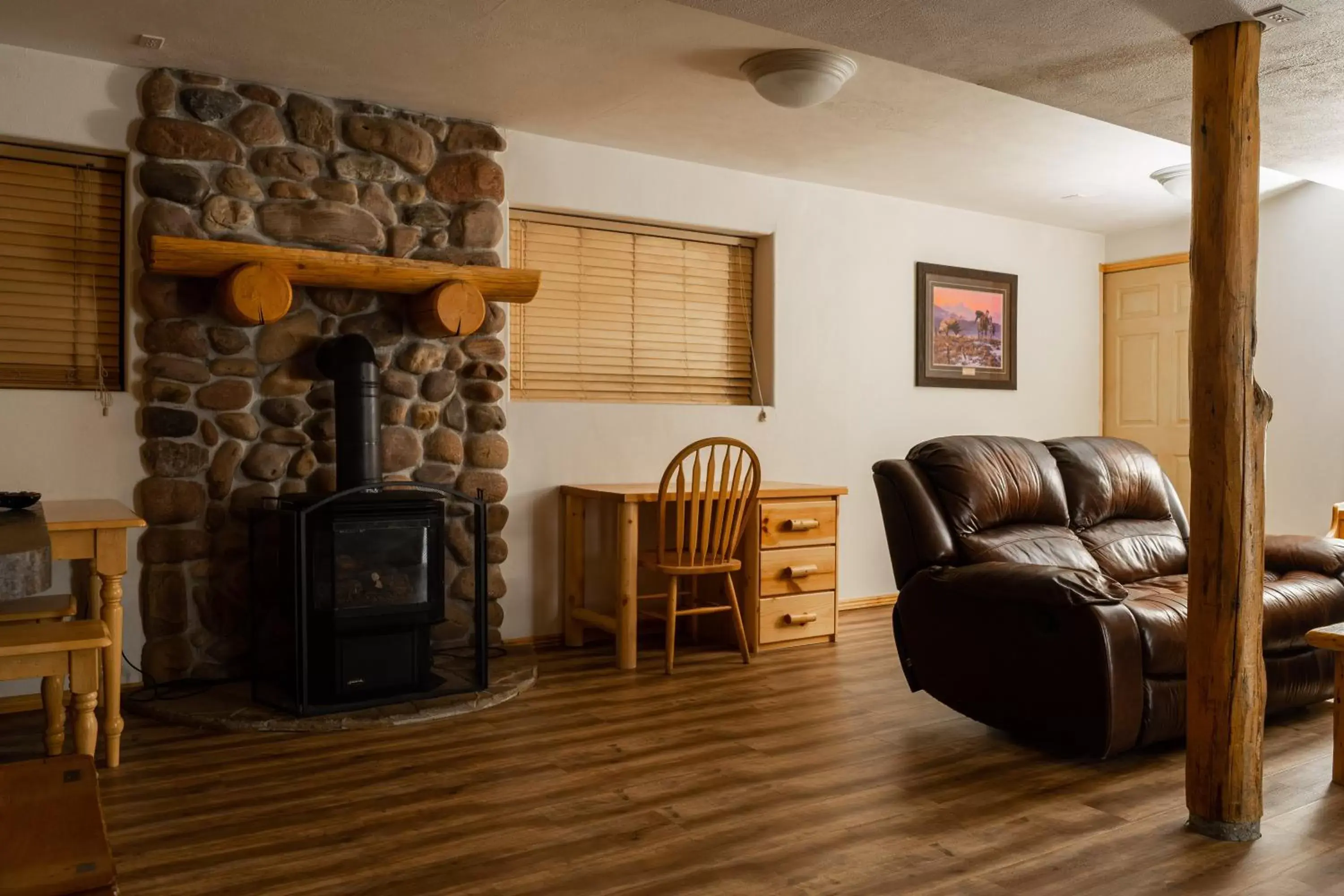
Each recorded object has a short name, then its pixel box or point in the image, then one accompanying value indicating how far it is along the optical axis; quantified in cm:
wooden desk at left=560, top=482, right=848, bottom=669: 450
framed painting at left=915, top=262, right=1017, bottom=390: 593
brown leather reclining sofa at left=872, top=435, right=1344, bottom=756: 295
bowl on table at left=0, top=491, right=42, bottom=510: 254
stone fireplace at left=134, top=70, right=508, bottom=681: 377
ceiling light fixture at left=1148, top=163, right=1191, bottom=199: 512
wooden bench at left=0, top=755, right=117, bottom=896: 104
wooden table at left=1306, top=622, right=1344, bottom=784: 290
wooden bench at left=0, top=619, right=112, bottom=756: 268
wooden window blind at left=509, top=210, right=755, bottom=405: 478
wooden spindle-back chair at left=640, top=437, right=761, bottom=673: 411
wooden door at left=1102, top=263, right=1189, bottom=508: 638
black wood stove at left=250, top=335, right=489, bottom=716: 344
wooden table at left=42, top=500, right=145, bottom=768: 297
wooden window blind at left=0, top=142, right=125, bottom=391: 365
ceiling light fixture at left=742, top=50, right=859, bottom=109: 356
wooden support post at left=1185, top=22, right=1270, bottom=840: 250
